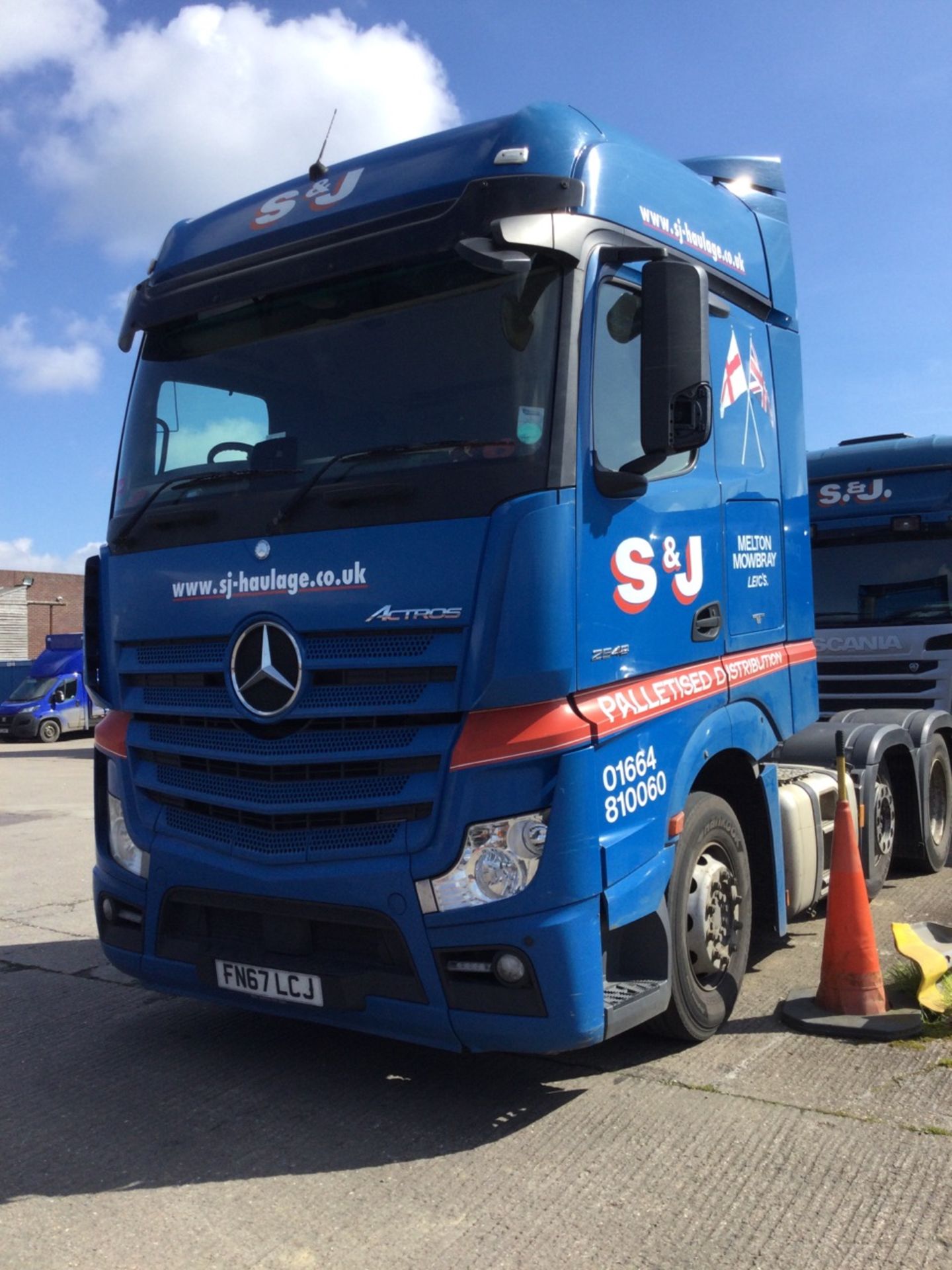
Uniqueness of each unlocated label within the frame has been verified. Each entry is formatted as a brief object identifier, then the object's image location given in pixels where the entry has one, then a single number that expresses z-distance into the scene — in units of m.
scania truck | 8.76
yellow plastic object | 4.90
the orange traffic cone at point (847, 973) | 4.84
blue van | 28.34
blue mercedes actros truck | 3.72
